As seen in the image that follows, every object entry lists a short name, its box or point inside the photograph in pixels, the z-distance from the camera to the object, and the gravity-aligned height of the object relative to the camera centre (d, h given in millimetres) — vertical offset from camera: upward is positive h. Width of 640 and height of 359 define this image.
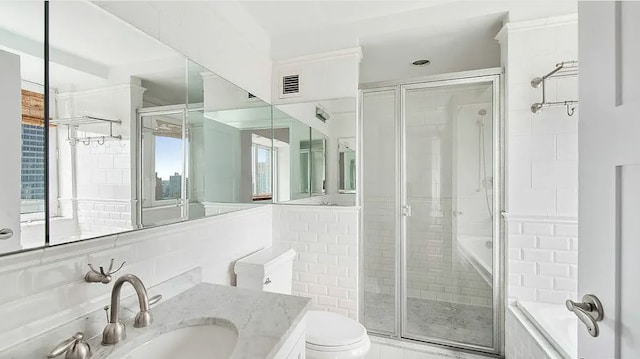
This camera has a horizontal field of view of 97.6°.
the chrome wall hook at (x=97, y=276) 980 -349
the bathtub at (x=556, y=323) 1417 -847
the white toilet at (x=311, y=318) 1539 -900
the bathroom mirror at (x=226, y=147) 1623 +211
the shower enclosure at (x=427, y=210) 2170 -269
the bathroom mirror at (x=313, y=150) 2324 +233
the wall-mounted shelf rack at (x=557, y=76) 1716 +604
